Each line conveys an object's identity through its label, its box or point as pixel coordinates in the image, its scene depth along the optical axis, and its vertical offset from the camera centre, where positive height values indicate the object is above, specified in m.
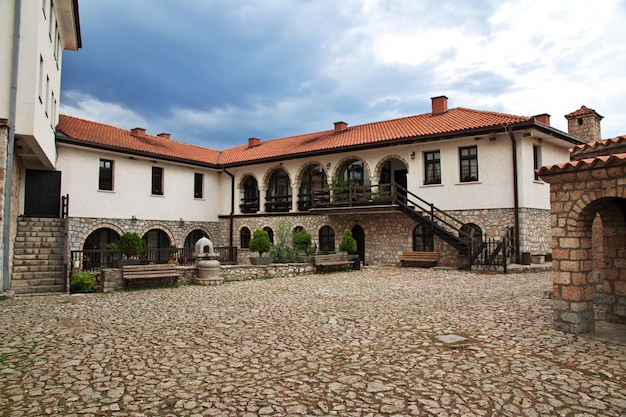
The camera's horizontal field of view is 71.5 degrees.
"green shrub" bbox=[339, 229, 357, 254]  16.88 -0.43
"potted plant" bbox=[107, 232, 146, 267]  12.96 -0.36
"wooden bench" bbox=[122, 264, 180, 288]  11.51 -1.04
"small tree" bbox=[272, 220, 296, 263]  16.09 -0.52
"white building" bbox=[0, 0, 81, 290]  9.91 +3.64
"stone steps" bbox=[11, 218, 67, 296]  11.30 -0.65
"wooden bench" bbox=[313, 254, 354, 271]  15.47 -1.03
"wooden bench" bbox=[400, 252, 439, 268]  16.61 -1.02
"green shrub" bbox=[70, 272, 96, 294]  11.32 -1.27
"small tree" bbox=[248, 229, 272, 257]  15.48 -0.34
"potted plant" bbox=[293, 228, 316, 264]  16.88 -0.42
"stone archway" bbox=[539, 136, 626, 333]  5.61 -0.02
